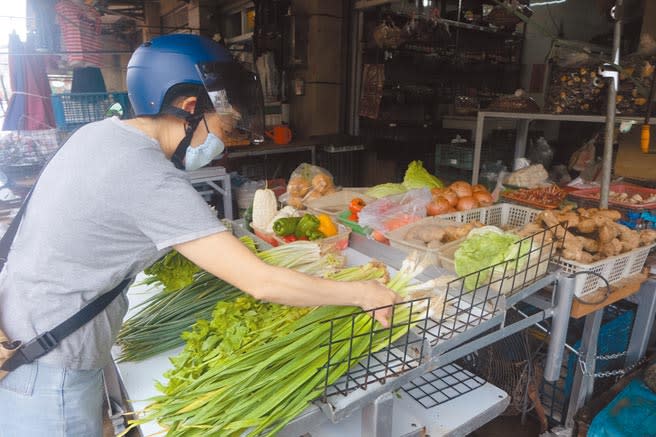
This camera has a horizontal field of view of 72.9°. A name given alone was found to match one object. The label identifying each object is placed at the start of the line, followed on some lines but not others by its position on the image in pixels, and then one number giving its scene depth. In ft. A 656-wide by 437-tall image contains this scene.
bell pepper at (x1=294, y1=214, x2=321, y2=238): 8.31
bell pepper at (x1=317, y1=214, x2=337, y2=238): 8.61
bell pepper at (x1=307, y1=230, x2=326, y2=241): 8.25
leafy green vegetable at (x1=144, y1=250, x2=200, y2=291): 6.32
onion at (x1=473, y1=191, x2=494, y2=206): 9.49
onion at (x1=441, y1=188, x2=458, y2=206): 9.40
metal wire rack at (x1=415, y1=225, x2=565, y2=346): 5.02
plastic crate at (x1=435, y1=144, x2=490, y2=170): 18.44
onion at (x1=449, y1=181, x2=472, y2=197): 9.55
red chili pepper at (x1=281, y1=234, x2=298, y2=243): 8.29
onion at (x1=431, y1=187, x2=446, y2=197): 9.69
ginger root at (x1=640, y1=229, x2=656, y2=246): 7.50
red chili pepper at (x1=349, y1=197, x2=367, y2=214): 9.50
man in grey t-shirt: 4.01
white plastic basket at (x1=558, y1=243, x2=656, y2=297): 6.61
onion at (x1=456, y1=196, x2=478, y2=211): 9.26
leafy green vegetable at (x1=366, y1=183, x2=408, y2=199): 10.51
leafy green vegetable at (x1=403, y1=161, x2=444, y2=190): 11.05
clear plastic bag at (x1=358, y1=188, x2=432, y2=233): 8.58
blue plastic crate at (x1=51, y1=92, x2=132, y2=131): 17.54
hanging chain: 8.21
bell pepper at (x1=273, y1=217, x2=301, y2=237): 8.43
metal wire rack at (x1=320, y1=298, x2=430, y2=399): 4.43
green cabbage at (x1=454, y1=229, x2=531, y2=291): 5.75
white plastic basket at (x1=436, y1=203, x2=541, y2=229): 9.01
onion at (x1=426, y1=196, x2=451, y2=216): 9.16
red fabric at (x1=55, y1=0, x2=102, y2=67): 18.81
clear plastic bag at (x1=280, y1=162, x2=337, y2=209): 10.92
